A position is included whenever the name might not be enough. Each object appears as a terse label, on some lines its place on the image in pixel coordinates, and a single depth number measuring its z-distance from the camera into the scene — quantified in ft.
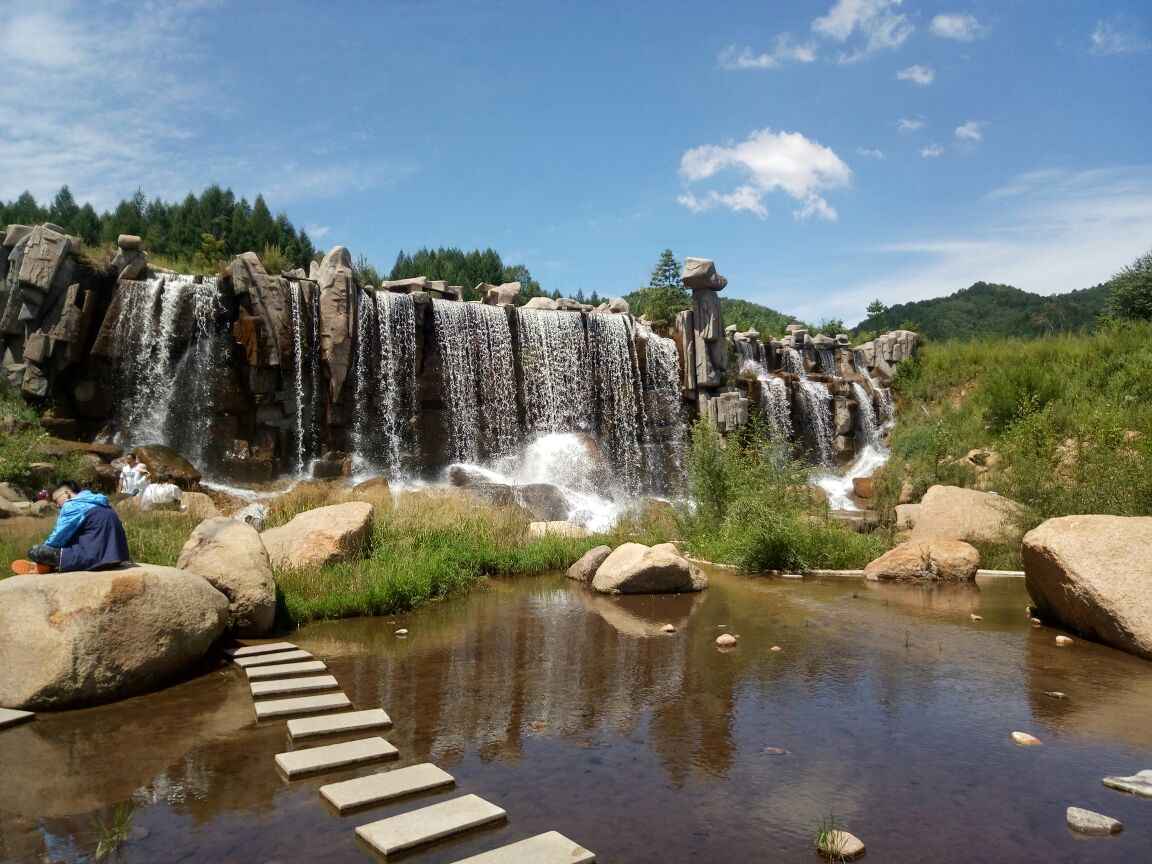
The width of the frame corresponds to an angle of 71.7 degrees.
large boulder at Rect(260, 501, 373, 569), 29.12
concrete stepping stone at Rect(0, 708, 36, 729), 15.62
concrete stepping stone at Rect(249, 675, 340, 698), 17.66
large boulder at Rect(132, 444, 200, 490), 51.52
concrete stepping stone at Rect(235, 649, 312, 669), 20.16
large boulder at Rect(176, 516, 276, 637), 22.94
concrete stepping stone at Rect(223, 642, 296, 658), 21.22
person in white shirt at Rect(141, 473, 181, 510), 40.83
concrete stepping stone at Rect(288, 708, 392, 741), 15.07
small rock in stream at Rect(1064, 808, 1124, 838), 11.48
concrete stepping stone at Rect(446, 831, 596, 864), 10.25
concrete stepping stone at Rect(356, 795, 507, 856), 10.74
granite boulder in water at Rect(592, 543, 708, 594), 32.19
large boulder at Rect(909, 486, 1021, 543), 41.11
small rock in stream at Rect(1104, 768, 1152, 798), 12.76
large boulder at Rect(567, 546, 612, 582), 35.35
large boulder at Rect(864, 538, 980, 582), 35.76
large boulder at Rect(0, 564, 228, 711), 16.49
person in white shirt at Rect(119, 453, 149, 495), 47.16
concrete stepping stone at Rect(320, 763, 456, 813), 12.05
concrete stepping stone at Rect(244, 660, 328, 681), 18.89
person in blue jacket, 18.75
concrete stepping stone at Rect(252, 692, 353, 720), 16.26
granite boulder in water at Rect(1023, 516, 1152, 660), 22.47
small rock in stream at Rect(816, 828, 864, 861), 10.64
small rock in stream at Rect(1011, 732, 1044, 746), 15.11
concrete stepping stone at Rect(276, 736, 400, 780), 13.32
